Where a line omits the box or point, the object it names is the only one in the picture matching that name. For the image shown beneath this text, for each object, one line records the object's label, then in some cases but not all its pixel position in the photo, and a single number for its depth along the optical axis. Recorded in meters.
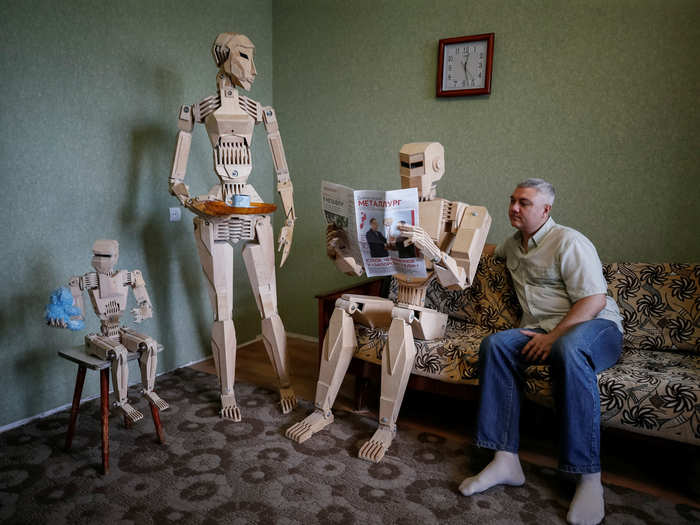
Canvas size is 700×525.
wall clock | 2.76
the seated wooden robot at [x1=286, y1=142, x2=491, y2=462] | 2.06
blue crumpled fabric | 1.91
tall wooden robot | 2.30
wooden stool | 1.91
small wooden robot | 2.01
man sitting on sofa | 1.71
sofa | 1.73
